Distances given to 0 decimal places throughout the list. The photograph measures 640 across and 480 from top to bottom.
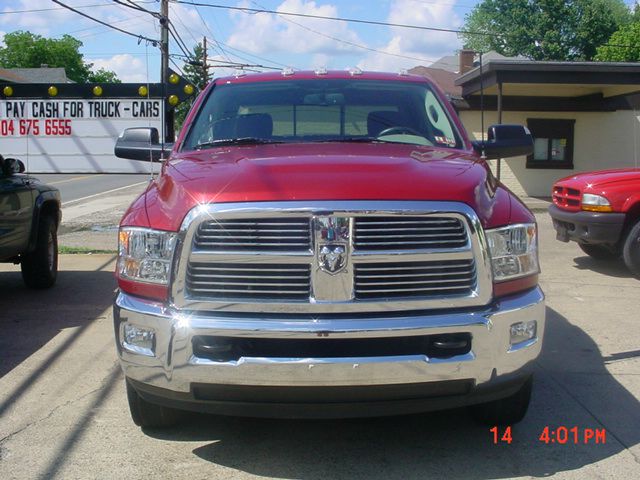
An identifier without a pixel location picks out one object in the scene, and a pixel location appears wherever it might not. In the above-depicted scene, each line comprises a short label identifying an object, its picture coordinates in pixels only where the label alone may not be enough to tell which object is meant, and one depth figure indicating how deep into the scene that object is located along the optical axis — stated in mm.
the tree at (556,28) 57588
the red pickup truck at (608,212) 8734
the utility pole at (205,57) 46838
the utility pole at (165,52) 10594
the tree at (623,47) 46875
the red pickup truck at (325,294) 3350
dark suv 7238
